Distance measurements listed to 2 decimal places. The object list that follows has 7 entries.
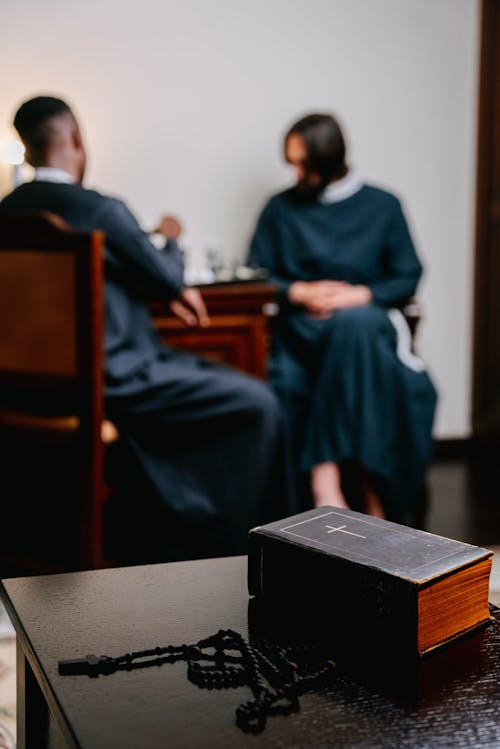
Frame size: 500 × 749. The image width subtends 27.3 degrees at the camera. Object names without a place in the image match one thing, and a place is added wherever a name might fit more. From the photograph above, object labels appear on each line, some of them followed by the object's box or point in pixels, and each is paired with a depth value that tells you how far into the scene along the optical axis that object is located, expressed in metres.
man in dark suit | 2.84
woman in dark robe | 3.55
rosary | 1.07
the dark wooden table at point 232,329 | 3.45
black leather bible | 1.17
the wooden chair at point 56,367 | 2.45
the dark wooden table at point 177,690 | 1.00
